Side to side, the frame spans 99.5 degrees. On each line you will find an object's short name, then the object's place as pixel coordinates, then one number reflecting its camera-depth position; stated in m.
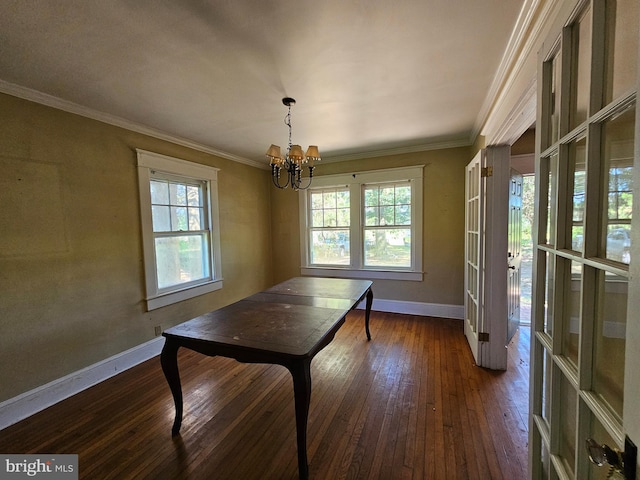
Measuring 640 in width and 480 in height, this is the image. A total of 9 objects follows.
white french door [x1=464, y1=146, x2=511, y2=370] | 2.33
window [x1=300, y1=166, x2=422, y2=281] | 3.88
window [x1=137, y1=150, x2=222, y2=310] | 2.82
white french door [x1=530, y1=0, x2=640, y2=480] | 0.61
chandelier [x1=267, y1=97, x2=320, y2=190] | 2.15
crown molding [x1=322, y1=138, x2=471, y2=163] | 3.53
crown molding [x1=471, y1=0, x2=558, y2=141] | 1.22
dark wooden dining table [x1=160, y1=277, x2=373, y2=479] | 1.39
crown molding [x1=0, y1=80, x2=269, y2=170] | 1.92
